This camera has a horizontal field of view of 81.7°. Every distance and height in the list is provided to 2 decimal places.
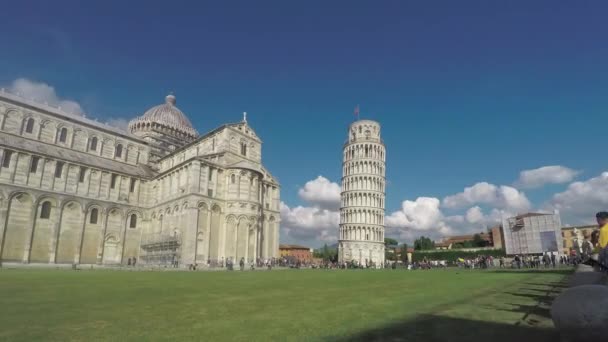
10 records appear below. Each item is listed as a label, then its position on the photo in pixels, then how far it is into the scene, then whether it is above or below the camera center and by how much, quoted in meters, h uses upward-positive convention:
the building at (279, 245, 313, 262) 116.79 -0.48
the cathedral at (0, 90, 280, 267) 39.22 +6.39
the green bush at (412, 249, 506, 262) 69.44 -0.74
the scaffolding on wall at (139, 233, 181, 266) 40.56 +0.01
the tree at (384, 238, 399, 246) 120.31 +2.99
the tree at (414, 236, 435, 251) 104.41 +2.04
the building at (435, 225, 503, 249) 87.96 +3.21
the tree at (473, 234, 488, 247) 97.58 +2.25
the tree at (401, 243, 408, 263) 87.41 -0.68
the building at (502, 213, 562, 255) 55.47 +2.57
